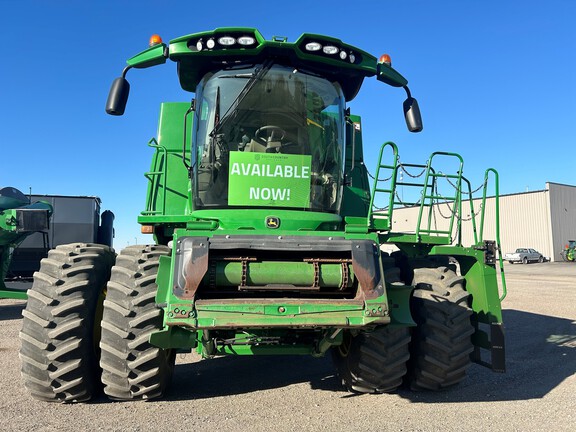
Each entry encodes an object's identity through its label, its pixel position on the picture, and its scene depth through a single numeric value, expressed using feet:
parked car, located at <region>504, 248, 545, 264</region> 140.05
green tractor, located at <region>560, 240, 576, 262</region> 144.25
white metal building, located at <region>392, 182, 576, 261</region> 148.31
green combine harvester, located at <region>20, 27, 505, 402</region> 12.67
